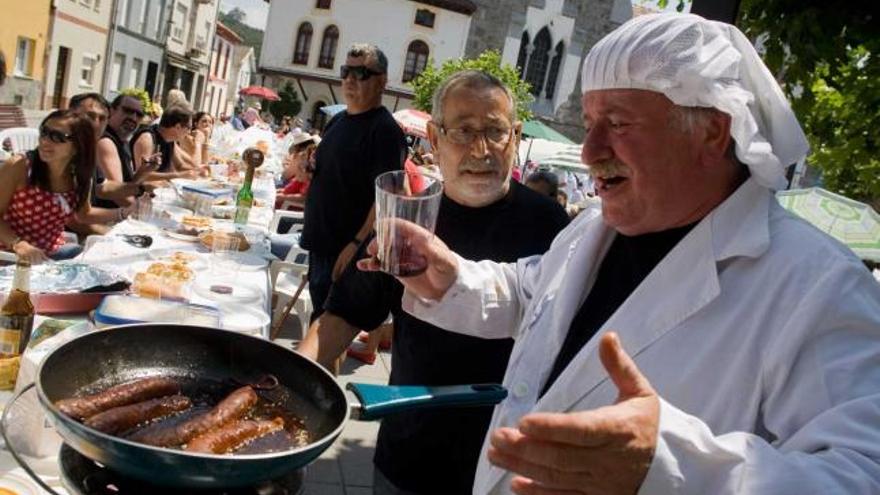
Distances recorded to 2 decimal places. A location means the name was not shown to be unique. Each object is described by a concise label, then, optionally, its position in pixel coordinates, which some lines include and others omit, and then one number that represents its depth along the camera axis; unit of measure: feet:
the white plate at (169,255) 11.59
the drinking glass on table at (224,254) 11.78
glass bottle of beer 6.57
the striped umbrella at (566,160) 61.62
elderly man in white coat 3.17
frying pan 3.32
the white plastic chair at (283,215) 23.66
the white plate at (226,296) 9.80
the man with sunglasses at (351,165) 14.52
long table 5.12
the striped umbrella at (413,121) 70.36
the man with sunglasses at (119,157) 18.01
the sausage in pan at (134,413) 3.74
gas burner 3.59
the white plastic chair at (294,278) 18.74
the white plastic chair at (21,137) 21.65
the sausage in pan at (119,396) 3.84
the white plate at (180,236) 13.75
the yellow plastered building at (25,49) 74.64
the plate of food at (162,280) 8.78
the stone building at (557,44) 137.39
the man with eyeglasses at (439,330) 7.20
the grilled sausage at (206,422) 3.77
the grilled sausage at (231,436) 3.77
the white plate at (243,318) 8.68
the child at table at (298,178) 27.14
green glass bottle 16.84
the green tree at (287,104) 140.67
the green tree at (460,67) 103.45
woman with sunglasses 13.61
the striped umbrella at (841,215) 27.14
